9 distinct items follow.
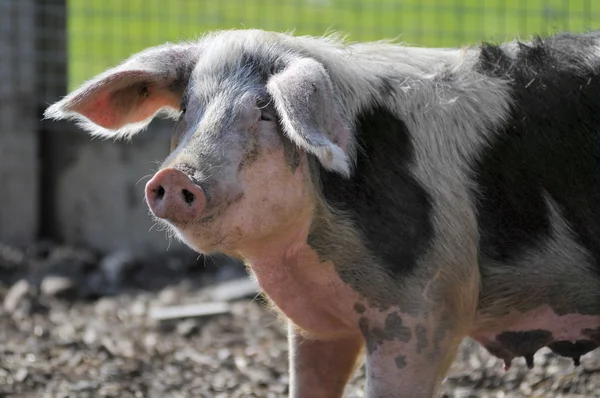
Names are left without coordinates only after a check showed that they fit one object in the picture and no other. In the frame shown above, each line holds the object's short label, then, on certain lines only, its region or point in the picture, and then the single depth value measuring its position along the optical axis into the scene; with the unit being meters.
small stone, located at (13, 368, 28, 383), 10.64
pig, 8.03
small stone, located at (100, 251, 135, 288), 15.12
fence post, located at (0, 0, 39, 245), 16.78
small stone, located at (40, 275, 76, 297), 14.15
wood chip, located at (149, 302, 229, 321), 13.27
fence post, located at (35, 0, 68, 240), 17.02
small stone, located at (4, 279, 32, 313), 13.54
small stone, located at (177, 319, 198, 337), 12.85
